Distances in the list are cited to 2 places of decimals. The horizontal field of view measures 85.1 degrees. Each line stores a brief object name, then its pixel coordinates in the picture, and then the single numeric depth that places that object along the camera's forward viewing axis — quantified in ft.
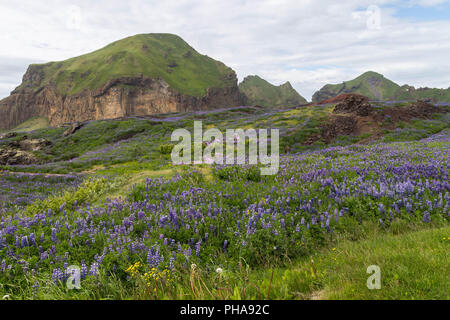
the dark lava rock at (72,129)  121.86
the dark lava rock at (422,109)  95.20
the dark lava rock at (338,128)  74.61
